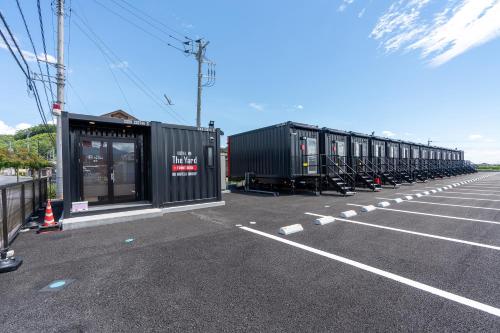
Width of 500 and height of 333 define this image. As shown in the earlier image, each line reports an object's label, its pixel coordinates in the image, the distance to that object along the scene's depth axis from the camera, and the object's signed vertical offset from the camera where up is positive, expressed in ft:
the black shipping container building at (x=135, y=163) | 21.57 +0.65
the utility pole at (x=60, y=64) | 34.73 +17.27
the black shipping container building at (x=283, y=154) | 37.06 +2.24
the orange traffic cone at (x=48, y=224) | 17.83 -4.61
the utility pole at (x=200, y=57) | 50.70 +27.83
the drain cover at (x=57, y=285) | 9.11 -5.05
